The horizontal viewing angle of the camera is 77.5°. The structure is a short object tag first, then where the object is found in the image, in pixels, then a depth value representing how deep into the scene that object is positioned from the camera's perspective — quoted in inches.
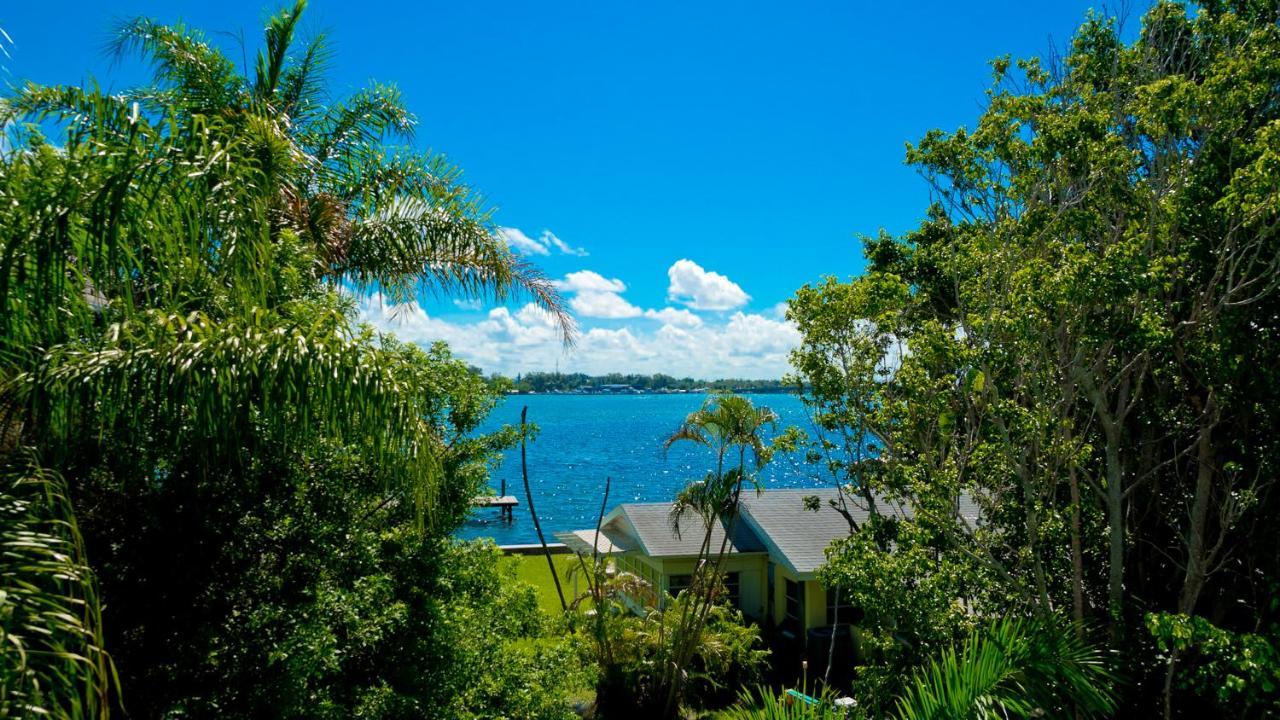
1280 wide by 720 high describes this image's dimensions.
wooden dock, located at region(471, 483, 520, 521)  1868.8
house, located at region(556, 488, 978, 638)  720.3
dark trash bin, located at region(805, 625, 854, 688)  684.1
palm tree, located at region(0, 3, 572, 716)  141.9
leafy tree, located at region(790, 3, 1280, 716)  286.4
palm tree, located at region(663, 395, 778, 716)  605.3
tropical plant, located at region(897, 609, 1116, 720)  248.8
